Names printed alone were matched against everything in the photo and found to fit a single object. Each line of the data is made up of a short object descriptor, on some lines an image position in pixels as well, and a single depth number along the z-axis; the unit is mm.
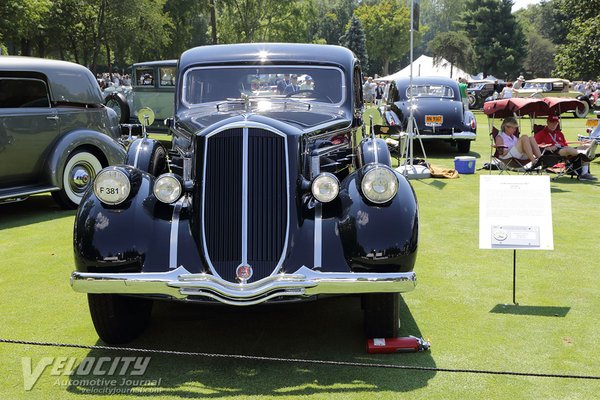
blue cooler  12250
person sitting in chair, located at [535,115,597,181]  11297
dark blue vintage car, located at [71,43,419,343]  3900
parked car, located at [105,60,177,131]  16516
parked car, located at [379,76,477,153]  14914
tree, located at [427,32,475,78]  54312
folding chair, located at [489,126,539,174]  10523
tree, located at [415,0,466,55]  120750
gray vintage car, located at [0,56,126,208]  8516
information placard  5137
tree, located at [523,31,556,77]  75562
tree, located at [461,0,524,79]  59688
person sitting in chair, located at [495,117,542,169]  10539
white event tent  47456
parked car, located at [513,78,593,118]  30375
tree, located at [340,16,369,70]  68062
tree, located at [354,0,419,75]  69375
